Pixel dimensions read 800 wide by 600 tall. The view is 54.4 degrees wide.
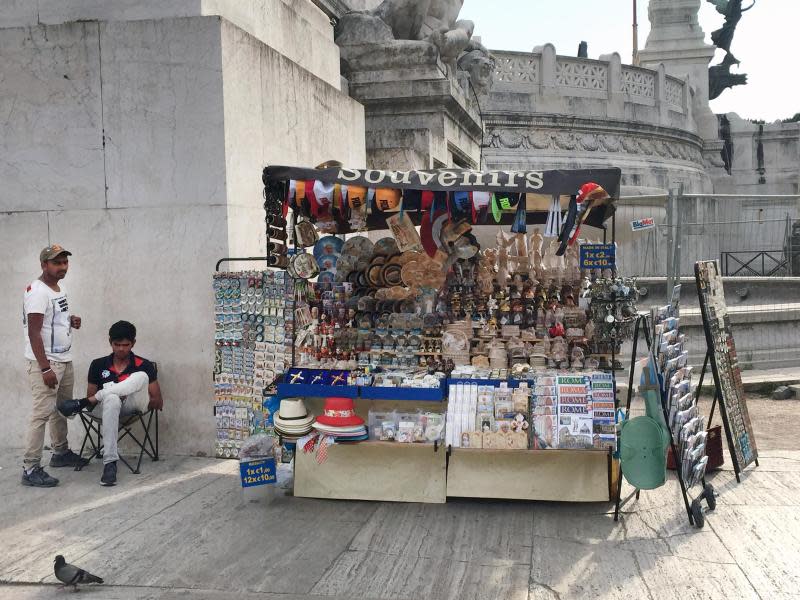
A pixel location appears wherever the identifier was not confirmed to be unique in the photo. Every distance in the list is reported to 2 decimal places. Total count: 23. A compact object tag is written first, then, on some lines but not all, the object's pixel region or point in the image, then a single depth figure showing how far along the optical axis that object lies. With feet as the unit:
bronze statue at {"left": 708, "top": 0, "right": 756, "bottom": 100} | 107.04
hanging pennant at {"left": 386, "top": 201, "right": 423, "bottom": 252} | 21.44
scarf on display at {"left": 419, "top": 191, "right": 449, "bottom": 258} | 20.95
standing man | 20.72
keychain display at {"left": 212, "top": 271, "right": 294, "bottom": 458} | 22.68
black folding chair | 21.76
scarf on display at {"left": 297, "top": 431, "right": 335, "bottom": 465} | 19.07
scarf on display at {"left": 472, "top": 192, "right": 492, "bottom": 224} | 19.30
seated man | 20.94
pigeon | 14.38
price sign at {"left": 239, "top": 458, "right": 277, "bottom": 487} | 19.15
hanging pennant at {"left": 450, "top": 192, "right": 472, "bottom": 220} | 19.55
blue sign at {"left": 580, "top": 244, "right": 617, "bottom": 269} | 19.65
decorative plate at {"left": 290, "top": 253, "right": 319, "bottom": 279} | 21.66
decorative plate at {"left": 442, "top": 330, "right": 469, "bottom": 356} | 20.66
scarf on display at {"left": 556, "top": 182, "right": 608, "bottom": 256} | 18.30
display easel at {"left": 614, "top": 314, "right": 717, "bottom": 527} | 17.39
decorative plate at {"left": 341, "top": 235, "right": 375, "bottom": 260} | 22.81
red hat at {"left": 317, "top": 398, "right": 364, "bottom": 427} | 19.07
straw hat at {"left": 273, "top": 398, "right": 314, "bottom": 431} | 19.20
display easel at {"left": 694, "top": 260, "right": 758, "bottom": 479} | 20.21
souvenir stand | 18.65
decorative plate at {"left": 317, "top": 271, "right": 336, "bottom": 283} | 22.53
